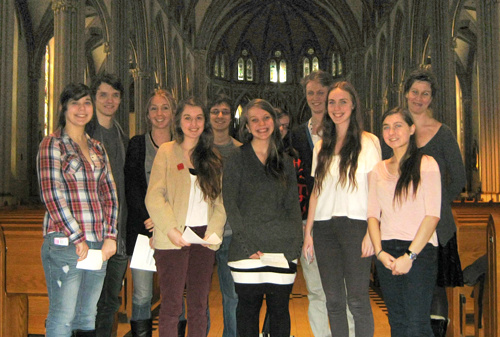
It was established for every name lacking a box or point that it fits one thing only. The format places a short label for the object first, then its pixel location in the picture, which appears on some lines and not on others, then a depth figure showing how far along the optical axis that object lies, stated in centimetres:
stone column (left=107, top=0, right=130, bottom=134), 1441
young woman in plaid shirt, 303
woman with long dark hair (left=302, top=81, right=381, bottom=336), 313
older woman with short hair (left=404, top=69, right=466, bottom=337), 327
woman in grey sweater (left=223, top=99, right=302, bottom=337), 318
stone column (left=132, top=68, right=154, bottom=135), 1836
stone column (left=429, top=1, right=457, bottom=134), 1365
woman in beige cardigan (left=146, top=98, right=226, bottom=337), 332
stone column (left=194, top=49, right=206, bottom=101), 2850
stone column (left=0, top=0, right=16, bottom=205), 1050
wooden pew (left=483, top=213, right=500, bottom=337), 328
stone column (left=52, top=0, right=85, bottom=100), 1149
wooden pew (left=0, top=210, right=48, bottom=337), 380
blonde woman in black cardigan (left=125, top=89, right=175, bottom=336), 370
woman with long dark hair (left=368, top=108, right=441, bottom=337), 297
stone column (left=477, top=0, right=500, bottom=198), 1159
